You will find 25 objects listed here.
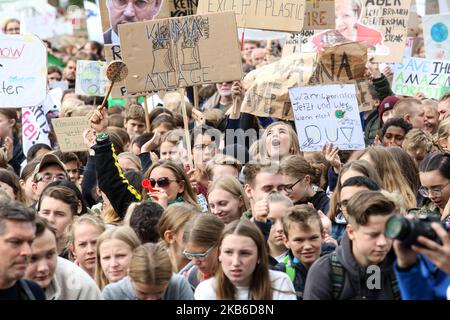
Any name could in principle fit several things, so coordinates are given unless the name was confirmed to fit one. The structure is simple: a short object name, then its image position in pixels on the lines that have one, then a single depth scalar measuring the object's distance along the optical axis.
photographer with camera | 8.46
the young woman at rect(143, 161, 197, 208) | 16.77
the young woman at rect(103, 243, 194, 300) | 11.50
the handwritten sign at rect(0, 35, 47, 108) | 22.12
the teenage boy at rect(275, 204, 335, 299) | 13.13
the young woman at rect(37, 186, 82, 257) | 15.62
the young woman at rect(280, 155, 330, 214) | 15.97
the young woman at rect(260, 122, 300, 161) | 18.21
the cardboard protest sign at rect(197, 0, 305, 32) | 22.15
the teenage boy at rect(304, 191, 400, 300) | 11.54
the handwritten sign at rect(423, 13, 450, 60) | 25.95
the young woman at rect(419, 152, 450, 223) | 15.87
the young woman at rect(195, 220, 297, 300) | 11.85
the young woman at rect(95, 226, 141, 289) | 13.09
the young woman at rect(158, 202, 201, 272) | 14.17
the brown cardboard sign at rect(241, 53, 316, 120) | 21.24
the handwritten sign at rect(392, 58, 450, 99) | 25.14
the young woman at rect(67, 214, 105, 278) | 14.16
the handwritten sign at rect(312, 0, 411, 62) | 25.41
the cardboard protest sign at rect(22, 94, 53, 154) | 24.75
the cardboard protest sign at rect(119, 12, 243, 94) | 19.76
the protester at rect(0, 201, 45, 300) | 10.24
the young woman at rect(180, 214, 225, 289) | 13.15
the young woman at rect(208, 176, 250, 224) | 15.57
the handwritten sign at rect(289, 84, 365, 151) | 19.05
